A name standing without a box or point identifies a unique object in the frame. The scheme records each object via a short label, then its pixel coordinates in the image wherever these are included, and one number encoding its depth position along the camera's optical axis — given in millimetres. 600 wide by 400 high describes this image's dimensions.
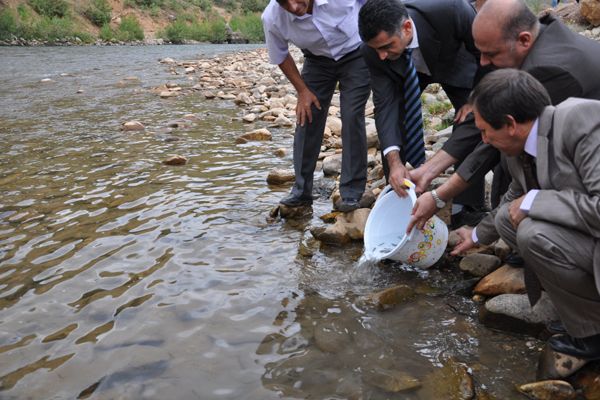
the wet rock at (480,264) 2818
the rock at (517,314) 2279
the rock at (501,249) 2838
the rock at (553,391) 1910
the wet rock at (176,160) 5199
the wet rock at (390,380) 2037
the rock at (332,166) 4762
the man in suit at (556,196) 1815
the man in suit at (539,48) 2281
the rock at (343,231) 3389
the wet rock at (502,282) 2515
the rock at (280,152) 5529
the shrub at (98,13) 34906
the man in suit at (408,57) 2828
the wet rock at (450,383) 1984
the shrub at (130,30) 33000
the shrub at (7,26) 25797
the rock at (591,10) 8070
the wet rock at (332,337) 2330
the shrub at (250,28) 41875
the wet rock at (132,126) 6846
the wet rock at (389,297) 2645
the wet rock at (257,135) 6266
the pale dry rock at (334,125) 6091
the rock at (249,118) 7402
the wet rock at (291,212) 3891
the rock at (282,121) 7047
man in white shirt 3504
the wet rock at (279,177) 4613
